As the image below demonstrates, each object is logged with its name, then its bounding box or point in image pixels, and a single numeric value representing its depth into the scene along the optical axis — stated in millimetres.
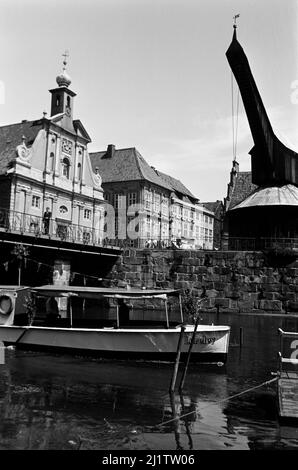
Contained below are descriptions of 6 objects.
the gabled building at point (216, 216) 104425
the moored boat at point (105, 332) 19938
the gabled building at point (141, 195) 71562
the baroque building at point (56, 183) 45812
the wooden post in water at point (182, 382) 15612
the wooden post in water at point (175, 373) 14883
